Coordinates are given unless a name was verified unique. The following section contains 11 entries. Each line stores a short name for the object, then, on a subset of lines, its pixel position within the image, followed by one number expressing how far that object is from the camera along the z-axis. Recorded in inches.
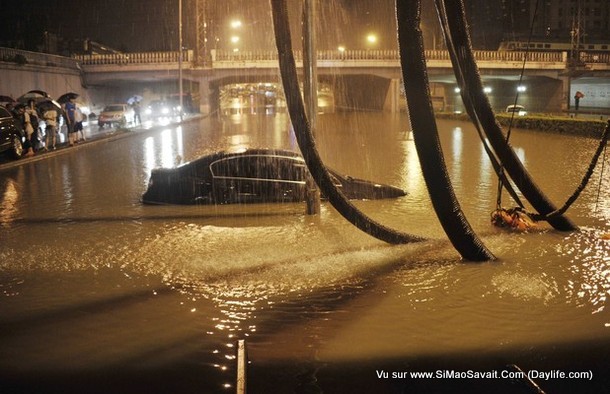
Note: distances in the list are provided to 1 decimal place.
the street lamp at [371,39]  3190.9
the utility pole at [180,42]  1651.5
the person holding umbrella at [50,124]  884.2
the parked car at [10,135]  739.4
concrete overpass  2233.0
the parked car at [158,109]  2107.0
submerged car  454.6
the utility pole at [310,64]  432.1
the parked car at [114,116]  1537.9
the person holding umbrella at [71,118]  946.7
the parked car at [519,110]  1802.4
